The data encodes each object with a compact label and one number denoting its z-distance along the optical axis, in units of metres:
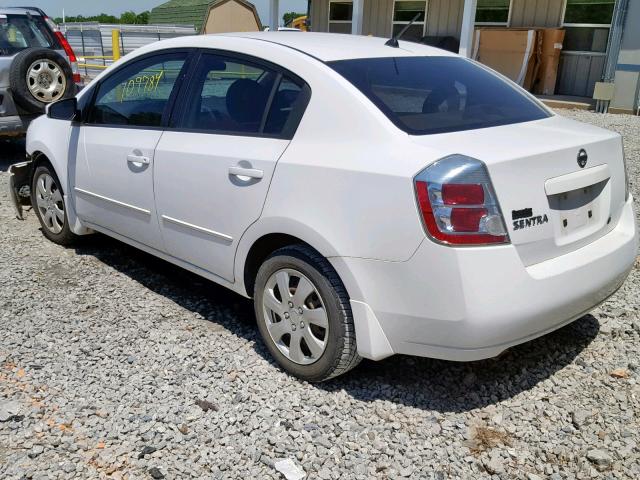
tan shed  32.16
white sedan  2.61
